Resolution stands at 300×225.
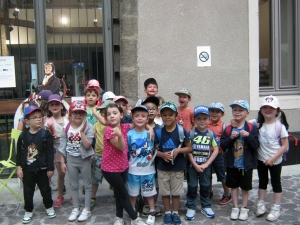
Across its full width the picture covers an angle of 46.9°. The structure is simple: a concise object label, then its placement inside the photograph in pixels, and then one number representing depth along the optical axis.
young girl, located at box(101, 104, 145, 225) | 3.85
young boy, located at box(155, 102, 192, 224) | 4.03
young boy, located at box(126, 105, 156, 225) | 4.01
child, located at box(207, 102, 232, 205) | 4.59
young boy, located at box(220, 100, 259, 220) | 4.12
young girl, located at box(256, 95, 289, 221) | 4.12
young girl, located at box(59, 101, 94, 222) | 4.24
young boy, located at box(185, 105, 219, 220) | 4.19
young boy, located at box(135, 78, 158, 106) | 5.05
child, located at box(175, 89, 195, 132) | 4.95
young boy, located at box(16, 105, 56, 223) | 4.20
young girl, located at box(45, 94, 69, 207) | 4.56
